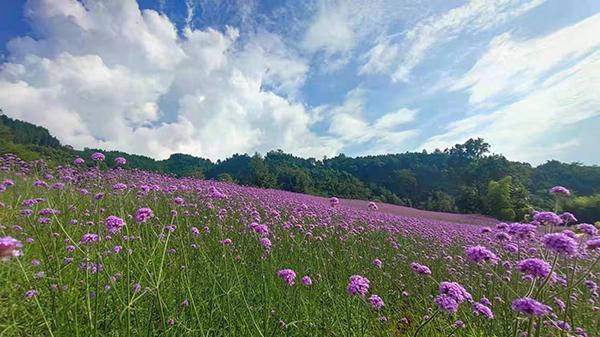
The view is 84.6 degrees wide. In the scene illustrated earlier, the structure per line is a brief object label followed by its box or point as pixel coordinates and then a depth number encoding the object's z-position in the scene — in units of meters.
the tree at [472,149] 58.33
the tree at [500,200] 30.20
